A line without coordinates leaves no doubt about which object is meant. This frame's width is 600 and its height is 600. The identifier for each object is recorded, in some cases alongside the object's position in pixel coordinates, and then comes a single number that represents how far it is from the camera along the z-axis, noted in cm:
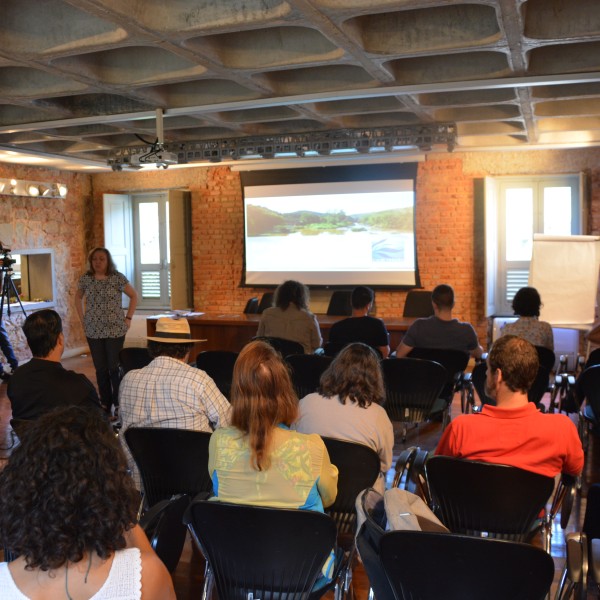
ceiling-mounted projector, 672
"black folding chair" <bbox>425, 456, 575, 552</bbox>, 264
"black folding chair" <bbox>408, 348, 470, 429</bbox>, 543
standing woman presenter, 660
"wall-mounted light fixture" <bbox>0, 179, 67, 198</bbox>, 956
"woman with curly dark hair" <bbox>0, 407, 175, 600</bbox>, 142
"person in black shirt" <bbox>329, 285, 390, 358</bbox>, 609
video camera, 886
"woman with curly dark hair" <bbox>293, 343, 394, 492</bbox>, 329
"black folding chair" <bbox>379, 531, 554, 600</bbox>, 183
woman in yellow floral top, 252
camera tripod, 891
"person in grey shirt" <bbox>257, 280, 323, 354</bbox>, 624
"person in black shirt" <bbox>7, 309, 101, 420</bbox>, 358
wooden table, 830
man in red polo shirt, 283
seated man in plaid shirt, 344
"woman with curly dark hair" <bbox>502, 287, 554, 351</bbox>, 556
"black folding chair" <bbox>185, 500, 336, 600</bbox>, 218
